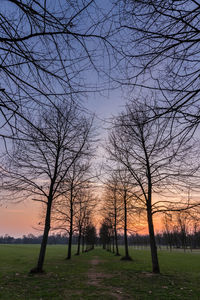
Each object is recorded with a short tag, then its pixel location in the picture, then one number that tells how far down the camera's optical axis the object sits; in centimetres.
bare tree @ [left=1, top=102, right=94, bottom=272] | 926
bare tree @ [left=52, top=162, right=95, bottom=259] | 1563
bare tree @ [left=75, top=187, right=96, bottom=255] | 2140
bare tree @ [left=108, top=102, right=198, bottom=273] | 932
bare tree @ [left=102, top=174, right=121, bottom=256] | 2292
